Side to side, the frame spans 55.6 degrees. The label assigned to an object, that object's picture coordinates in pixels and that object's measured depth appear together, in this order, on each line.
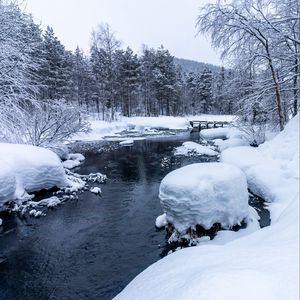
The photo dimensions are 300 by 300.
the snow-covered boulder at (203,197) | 7.55
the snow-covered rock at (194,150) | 21.19
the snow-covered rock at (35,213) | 9.99
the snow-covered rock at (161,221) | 8.86
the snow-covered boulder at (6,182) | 9.77
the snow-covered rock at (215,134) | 31.56
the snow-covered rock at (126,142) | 27.89
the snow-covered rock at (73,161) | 17.77
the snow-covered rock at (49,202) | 10.85
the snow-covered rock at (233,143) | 20.77
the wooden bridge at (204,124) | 42.00
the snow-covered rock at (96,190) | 12.44
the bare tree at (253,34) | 12.37
